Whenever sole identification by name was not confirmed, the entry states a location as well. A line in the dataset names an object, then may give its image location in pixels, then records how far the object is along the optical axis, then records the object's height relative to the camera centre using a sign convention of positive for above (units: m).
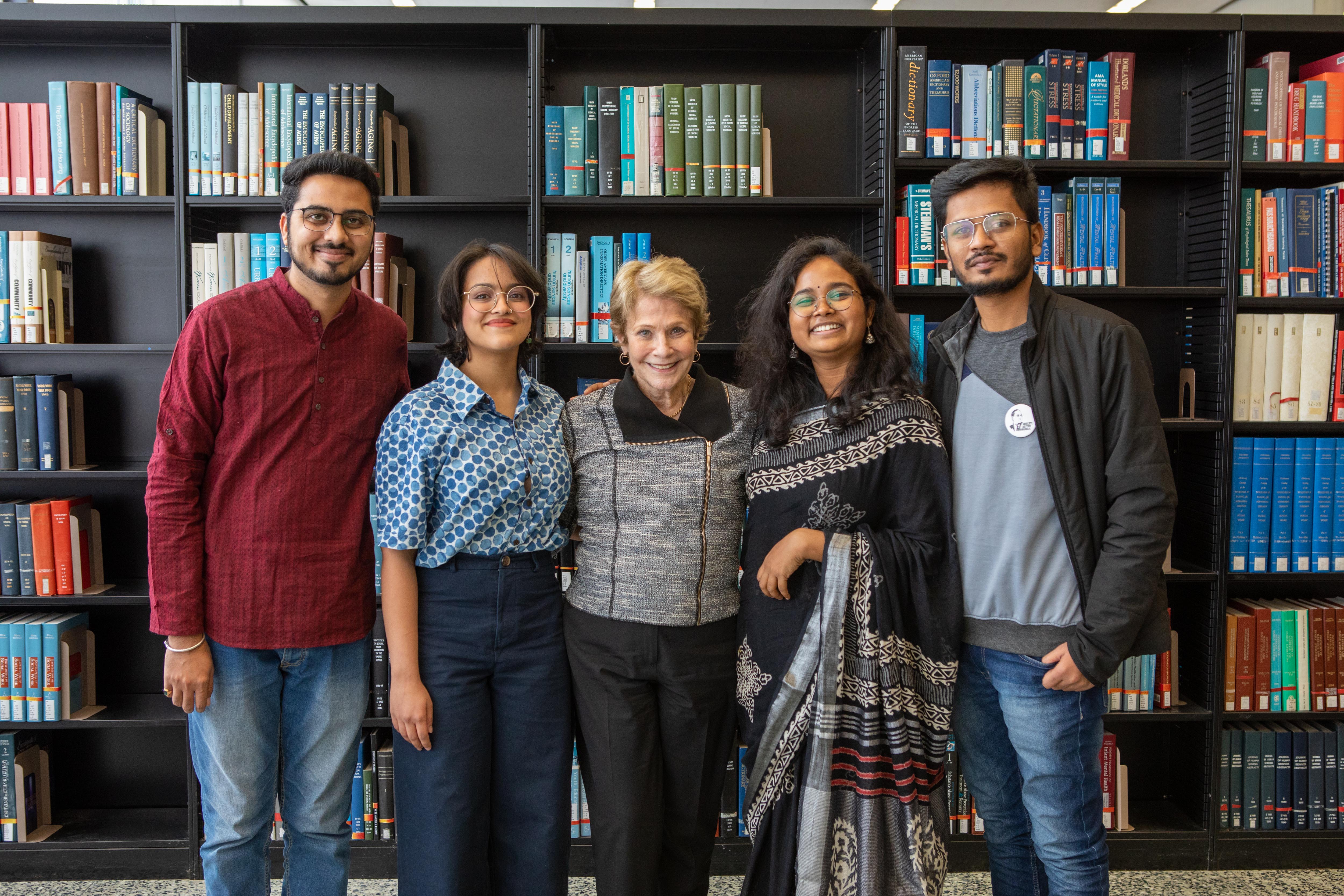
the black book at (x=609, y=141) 2.54 +0.84
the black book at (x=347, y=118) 2.51 +0.90
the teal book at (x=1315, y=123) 2.56 +0.89
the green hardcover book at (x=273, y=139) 2.51 +0.83
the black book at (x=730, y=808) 2.63 -1.27
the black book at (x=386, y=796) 2.58 -1.20
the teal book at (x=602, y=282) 2.57 +0.41
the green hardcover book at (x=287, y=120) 2.50 +0.89
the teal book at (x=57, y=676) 2.52 -0.81
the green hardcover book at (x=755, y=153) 2.56 +0.80
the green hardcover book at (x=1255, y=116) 2.56 +0.92
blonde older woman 1.64 -0.38
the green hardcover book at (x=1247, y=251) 2.58 +0.50
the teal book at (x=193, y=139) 2.50 +0.83
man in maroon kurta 1.65 -0.23
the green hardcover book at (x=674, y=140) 2.53 +0.84
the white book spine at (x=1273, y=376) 2.59 +0.11
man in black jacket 1.56 -0.19
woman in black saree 1.61 -0.41
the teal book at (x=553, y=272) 2.56 +0.43
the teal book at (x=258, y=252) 2.57 +0.50
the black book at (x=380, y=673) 2.58 -0.82
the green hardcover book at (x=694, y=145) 2.54 +0.83
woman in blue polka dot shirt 1.60 -0.38
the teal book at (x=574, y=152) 2.55 +0.80
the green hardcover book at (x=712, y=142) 2.54 +0.83
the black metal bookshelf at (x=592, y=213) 2.55 +0.65
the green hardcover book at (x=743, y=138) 2.55 +0.85
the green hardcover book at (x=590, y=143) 2.54 +0.83
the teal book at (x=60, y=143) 2.49 +0.82
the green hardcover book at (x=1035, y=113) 2.53 +0.91
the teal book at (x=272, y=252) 2.57 +0.50
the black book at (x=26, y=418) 2.50 -0.02
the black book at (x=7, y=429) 2.49 -0.05
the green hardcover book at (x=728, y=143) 2.54 +0.83
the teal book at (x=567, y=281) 2.57 +0.41
